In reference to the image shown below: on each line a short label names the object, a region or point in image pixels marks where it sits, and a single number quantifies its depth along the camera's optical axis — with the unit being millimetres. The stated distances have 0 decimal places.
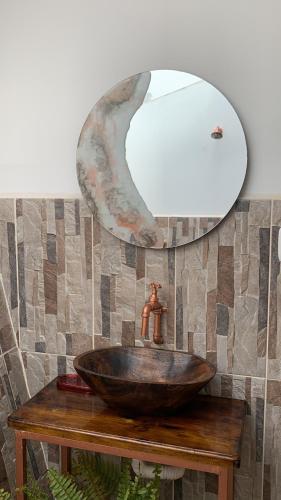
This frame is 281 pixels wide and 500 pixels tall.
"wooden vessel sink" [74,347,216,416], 1381
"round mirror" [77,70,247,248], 1622
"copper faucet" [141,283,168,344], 1656
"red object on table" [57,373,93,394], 1736
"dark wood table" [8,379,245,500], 1333
